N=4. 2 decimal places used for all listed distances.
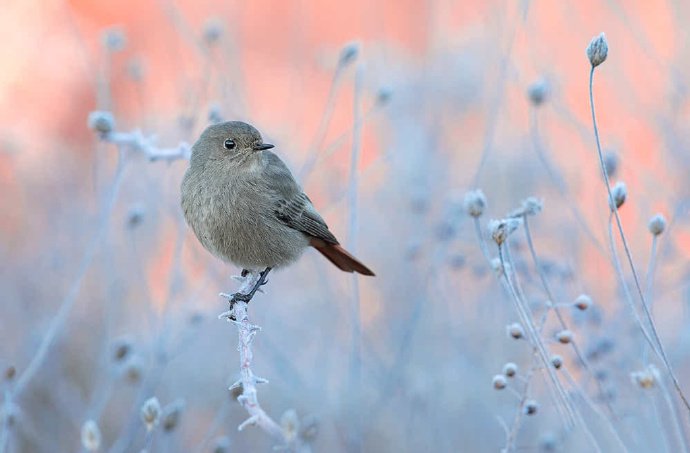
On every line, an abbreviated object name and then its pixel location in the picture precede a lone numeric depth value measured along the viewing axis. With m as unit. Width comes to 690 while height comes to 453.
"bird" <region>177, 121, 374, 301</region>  8.09
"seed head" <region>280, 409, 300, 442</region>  4.92
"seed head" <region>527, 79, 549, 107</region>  8.13
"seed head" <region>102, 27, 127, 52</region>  10.07
